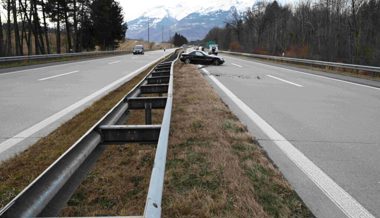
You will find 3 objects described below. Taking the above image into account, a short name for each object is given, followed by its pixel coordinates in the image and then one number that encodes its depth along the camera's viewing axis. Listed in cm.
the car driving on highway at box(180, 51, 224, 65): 2966
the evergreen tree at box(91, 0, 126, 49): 6475
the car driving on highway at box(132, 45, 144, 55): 5625
